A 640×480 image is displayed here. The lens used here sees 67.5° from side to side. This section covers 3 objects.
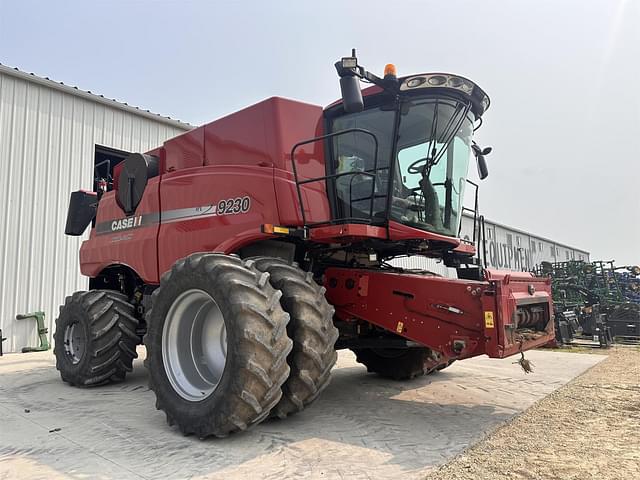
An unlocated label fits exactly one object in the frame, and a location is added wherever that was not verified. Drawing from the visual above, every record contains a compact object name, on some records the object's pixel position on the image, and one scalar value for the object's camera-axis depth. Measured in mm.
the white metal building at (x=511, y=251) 21797
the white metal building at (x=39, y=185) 9344
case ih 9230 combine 3666
